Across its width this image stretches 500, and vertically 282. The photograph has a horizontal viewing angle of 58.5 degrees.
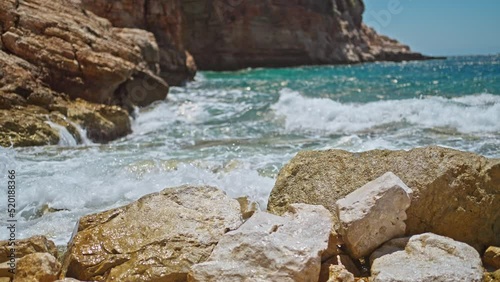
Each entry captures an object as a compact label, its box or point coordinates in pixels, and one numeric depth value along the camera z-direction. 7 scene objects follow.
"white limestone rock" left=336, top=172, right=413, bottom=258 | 3.39
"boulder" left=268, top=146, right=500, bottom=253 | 3.67
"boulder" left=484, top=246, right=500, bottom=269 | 3.39
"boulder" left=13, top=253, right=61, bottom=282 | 3.19
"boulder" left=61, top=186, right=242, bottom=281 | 3.26
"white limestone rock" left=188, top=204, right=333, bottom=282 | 2.97
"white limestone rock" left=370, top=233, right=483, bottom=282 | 2.94
